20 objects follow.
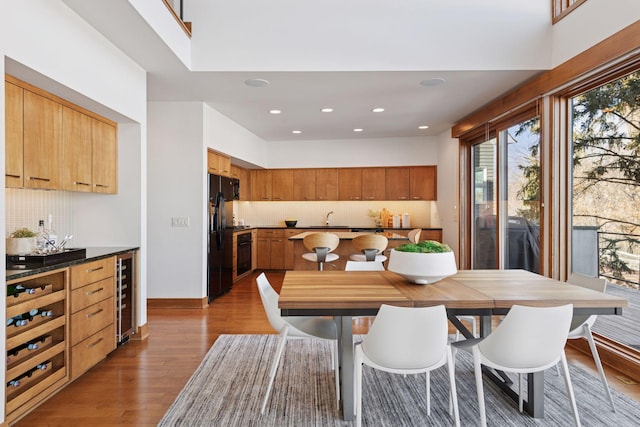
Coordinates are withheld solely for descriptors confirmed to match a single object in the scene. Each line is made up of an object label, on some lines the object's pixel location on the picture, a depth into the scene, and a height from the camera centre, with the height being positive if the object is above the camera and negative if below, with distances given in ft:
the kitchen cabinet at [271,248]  26.40 -2.31
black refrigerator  17.53 -1.09
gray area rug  7.80 -4.04
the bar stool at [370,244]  14.65 -1.12
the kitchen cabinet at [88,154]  10.28 +1.68
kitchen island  17.02 -1.68
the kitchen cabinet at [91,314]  9.46 -2.59
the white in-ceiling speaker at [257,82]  13.66 +4.57
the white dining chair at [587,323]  8.23 -2.34
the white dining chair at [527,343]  6.55 -2.18
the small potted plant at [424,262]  8.07 -1.00
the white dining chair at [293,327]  8.32 -2.47
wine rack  7.59 -2.68
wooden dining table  7.06 -1.53
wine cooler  11.68 -2.55
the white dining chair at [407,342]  6.40 -2.12
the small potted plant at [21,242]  8.69 -0.66
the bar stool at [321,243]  14.71 -1.10
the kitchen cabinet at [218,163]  17.81 +2.37
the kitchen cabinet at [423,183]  25.53 +1.98
